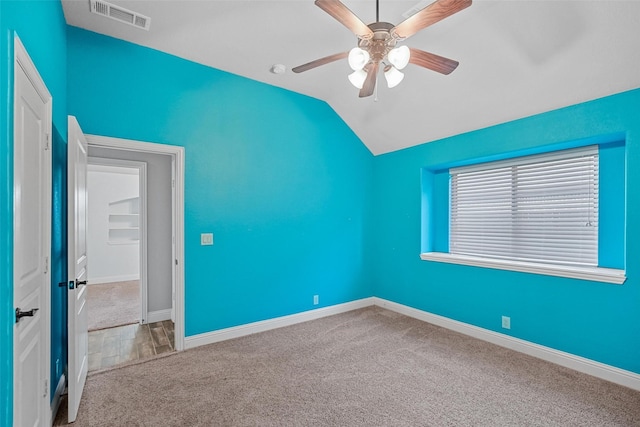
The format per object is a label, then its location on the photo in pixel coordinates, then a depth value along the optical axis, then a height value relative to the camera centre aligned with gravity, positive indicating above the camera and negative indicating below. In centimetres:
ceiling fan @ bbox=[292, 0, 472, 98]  163 +106
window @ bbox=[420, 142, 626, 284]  272 +2
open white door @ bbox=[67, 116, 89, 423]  204 -42
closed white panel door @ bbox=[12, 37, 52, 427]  136 -16
